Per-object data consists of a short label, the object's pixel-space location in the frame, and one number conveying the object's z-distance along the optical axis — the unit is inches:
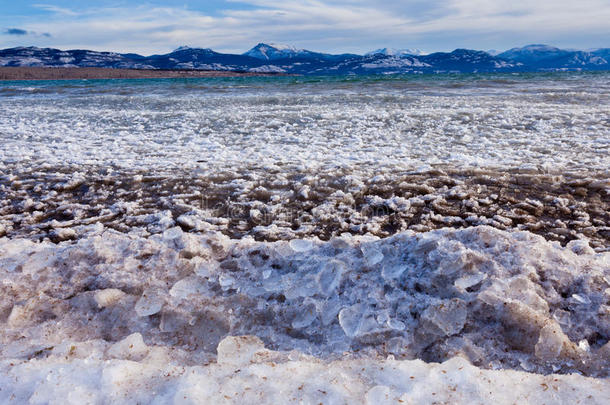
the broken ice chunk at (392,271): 95.3
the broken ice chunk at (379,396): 58.1
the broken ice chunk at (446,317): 79.6
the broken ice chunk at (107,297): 91.0
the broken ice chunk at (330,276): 94.0
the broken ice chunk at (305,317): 85.6
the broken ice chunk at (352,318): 81.4
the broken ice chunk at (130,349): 74.0
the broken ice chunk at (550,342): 72.9
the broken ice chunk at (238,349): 72.7
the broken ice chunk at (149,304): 88.5
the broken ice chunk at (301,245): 109.2
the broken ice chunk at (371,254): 100.5
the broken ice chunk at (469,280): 88.2
